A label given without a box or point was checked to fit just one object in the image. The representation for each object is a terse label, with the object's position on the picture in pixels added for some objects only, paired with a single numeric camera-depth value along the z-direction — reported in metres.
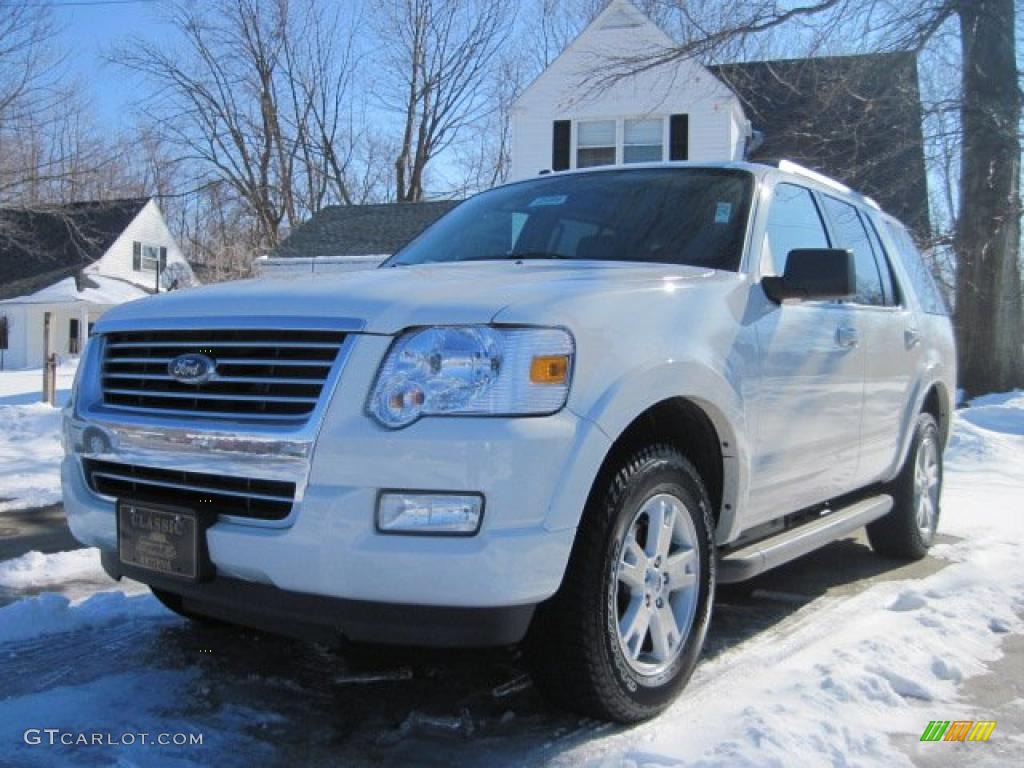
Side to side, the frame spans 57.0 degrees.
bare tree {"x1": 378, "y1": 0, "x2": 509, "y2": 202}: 36.94
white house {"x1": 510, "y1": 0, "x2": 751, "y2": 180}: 18.89
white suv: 2.42
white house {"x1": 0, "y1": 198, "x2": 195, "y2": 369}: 32.09
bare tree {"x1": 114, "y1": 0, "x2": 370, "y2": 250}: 38.62
